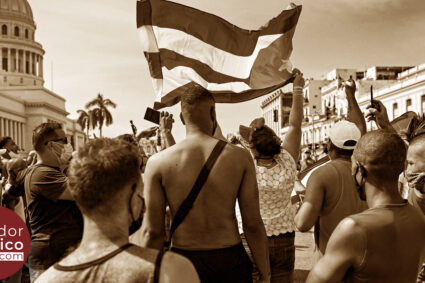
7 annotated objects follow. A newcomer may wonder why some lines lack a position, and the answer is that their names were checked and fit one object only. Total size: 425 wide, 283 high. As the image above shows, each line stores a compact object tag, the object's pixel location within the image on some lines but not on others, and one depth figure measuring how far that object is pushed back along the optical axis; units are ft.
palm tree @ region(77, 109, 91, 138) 307.37
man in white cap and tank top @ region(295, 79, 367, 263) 10.80
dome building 298.76
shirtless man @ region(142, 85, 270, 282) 10.09
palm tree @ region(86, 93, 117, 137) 288.71
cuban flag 19.31
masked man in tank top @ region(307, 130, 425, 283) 7.36
